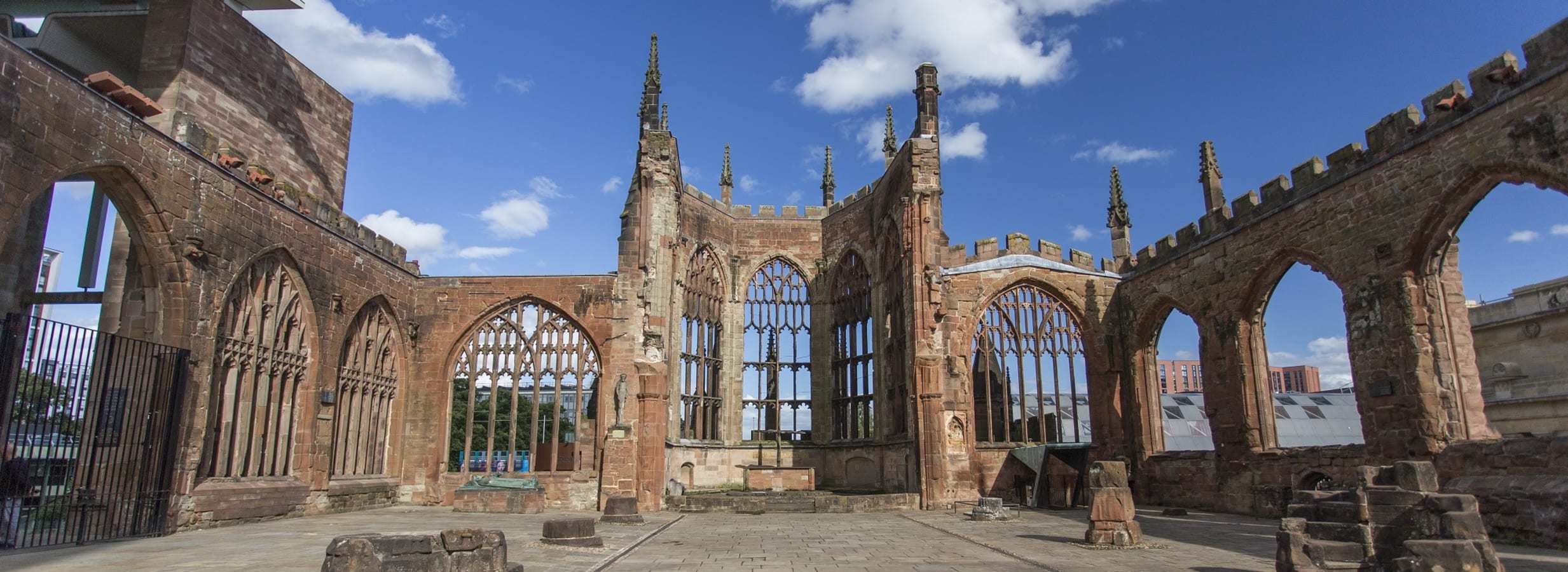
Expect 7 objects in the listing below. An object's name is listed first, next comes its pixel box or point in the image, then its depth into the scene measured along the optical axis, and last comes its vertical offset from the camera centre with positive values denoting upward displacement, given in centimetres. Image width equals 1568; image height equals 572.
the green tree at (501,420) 4847 +112
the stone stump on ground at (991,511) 1701 -141
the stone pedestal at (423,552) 739 -101
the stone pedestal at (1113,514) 1187 -102
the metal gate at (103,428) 1073 +15
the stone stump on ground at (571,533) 1163 -127
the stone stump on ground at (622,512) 1619 -135
